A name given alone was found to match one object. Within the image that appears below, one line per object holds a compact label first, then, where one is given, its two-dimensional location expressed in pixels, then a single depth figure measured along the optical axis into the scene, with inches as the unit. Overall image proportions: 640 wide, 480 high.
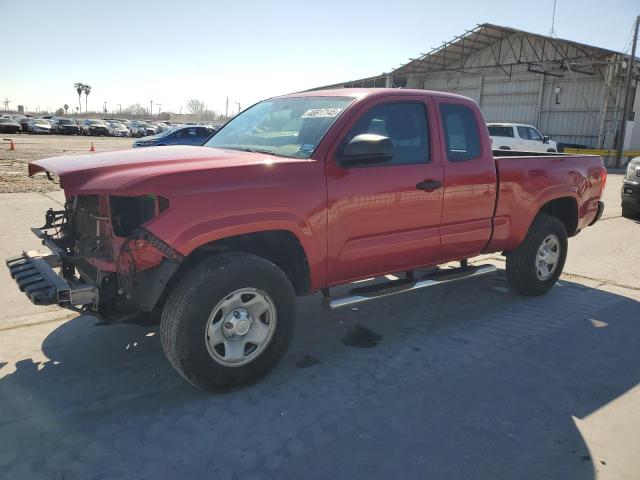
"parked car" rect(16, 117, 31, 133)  1806.1
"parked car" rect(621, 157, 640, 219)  421.7
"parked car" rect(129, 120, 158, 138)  2143.2
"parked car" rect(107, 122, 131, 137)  2020.2
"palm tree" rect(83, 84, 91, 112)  5265.8
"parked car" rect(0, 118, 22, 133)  1695.4
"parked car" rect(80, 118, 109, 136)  1951.3
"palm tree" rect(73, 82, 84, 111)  5216.5
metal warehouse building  1203.2
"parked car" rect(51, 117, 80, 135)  1865.2
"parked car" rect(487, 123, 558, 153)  955.3
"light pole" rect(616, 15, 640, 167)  1074.7
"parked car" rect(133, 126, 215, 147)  736.9
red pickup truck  122.8
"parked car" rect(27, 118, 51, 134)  1768.3
